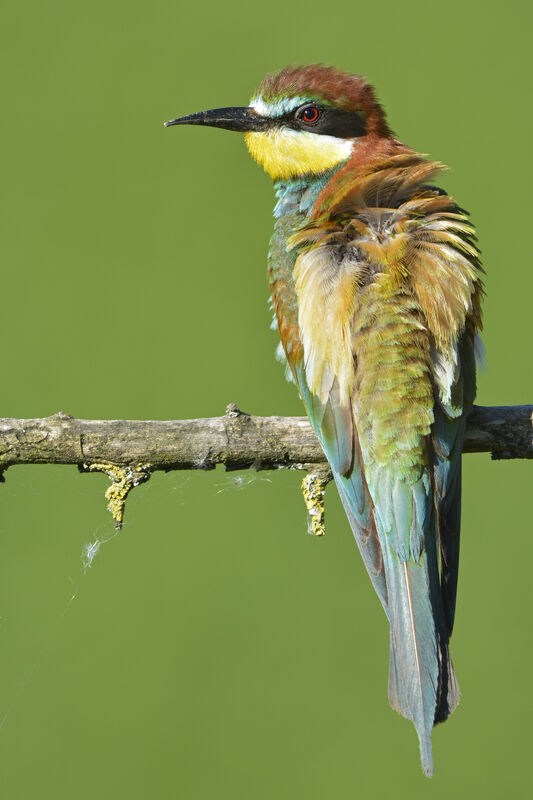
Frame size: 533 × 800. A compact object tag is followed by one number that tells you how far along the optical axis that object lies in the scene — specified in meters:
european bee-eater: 4.36
